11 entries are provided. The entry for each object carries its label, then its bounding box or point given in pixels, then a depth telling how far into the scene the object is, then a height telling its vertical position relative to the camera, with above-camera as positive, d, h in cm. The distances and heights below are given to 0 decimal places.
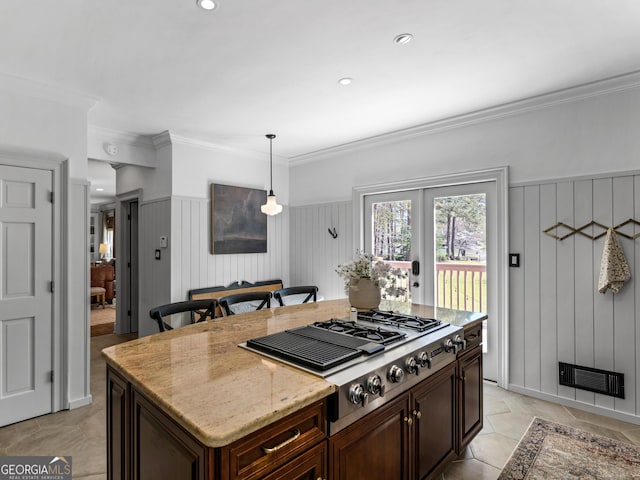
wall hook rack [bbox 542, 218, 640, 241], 269 +10
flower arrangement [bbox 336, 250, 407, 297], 244 -20
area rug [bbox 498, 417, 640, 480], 213 -138
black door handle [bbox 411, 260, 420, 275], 397 -27
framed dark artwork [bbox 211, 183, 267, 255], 443 +30
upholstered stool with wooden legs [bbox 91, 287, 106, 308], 737 -108
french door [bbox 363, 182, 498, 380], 349 -2
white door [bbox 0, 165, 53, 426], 270 -39
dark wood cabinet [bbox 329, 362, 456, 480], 135 -86
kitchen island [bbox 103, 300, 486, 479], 101 -52
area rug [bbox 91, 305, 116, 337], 569 -139
